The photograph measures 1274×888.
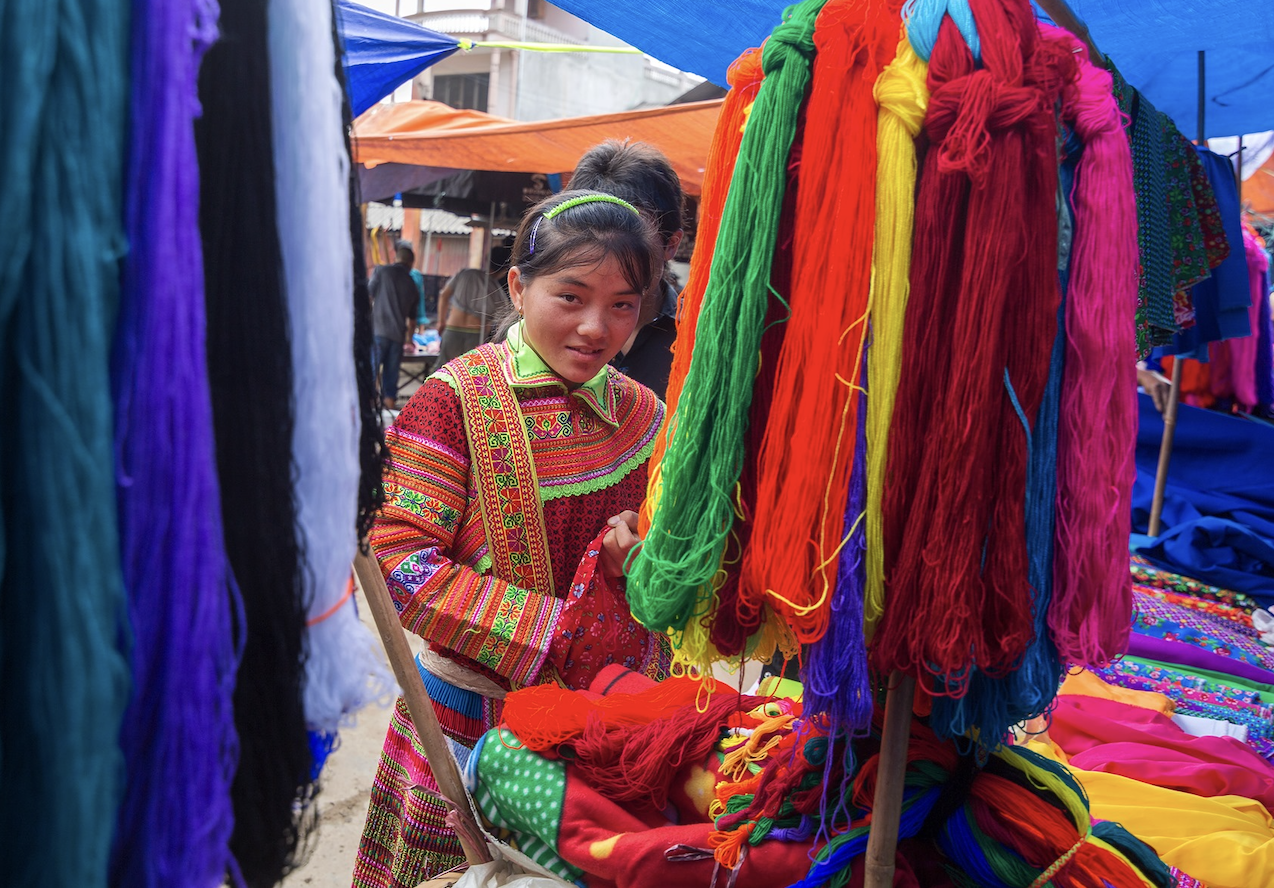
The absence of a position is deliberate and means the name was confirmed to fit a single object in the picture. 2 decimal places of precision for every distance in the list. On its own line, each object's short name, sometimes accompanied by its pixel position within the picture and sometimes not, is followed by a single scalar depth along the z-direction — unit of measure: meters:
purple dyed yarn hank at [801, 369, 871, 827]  0.84
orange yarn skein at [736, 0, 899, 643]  0.84
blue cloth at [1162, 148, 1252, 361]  2.43
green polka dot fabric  1.12
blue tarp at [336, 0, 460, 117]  3.90
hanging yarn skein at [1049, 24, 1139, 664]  0.86
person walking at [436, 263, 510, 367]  8.74
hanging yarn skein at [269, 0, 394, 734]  0.57
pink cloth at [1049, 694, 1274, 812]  1.73
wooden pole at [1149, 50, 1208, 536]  4.04
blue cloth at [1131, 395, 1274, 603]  3.64
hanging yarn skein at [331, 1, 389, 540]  0.67
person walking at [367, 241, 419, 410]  8.73
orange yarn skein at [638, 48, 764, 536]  0.93
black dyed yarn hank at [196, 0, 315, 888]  0.55
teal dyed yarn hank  0.45
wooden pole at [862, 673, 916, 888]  0.94
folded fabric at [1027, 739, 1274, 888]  1.43
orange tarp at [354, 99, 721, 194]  5.12
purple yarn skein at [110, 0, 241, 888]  0.49
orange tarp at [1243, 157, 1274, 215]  5.16
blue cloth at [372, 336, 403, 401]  8.45
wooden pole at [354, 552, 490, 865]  0.93
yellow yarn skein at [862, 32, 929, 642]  0.83
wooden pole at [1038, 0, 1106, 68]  1.24
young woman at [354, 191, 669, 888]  1.41
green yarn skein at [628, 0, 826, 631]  0.86
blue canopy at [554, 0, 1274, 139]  2.23
